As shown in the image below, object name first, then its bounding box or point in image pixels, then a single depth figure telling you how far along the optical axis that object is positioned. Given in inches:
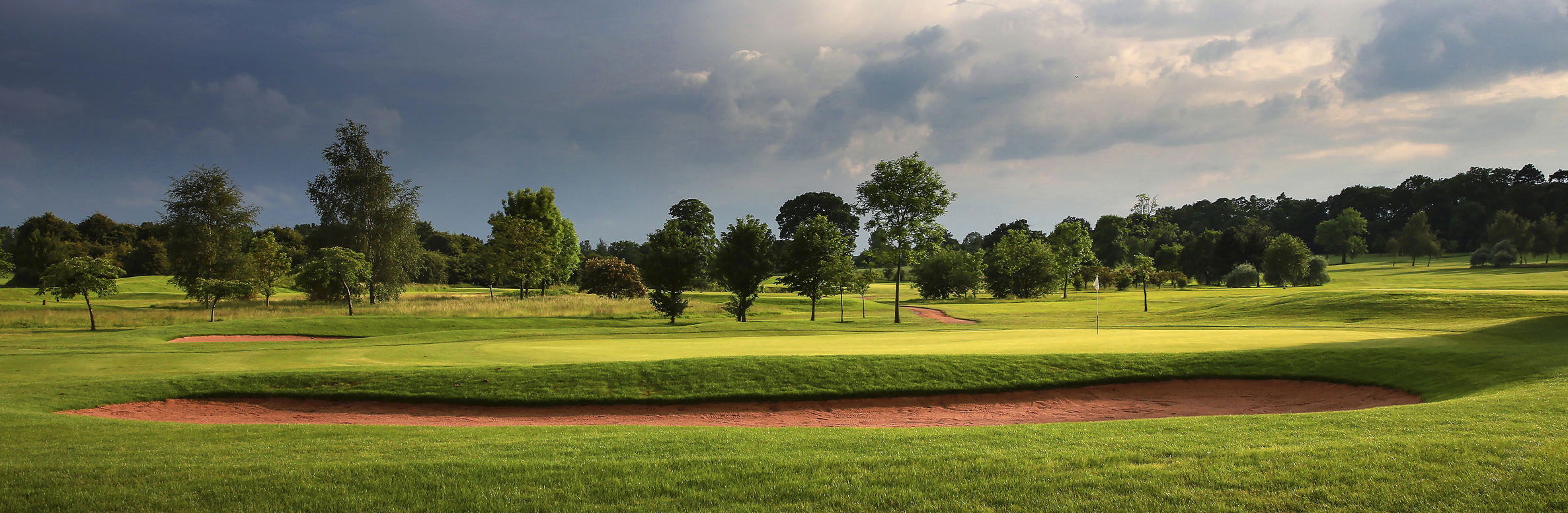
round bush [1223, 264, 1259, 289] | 2945.4
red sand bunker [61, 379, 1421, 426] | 517.0
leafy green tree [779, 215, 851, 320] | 1641.2
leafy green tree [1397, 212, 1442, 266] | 3654.0
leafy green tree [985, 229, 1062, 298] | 2751.0
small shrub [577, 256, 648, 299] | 2208.4
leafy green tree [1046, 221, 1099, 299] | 2889.0
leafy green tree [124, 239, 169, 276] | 3100.4
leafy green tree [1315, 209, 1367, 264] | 4174.2
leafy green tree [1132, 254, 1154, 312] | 2334.8
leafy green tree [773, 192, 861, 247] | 4478.3
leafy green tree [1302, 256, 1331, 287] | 2844.5
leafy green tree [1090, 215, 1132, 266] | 4094.5
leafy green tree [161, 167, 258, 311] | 1796.3
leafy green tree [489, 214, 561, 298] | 2204.7
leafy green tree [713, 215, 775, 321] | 1563.7
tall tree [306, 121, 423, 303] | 1958.7
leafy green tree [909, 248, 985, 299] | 2746.1
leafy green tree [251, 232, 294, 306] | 1959.5
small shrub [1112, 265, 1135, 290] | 3102.9
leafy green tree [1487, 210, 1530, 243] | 3184.1
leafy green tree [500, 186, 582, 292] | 2588.6
